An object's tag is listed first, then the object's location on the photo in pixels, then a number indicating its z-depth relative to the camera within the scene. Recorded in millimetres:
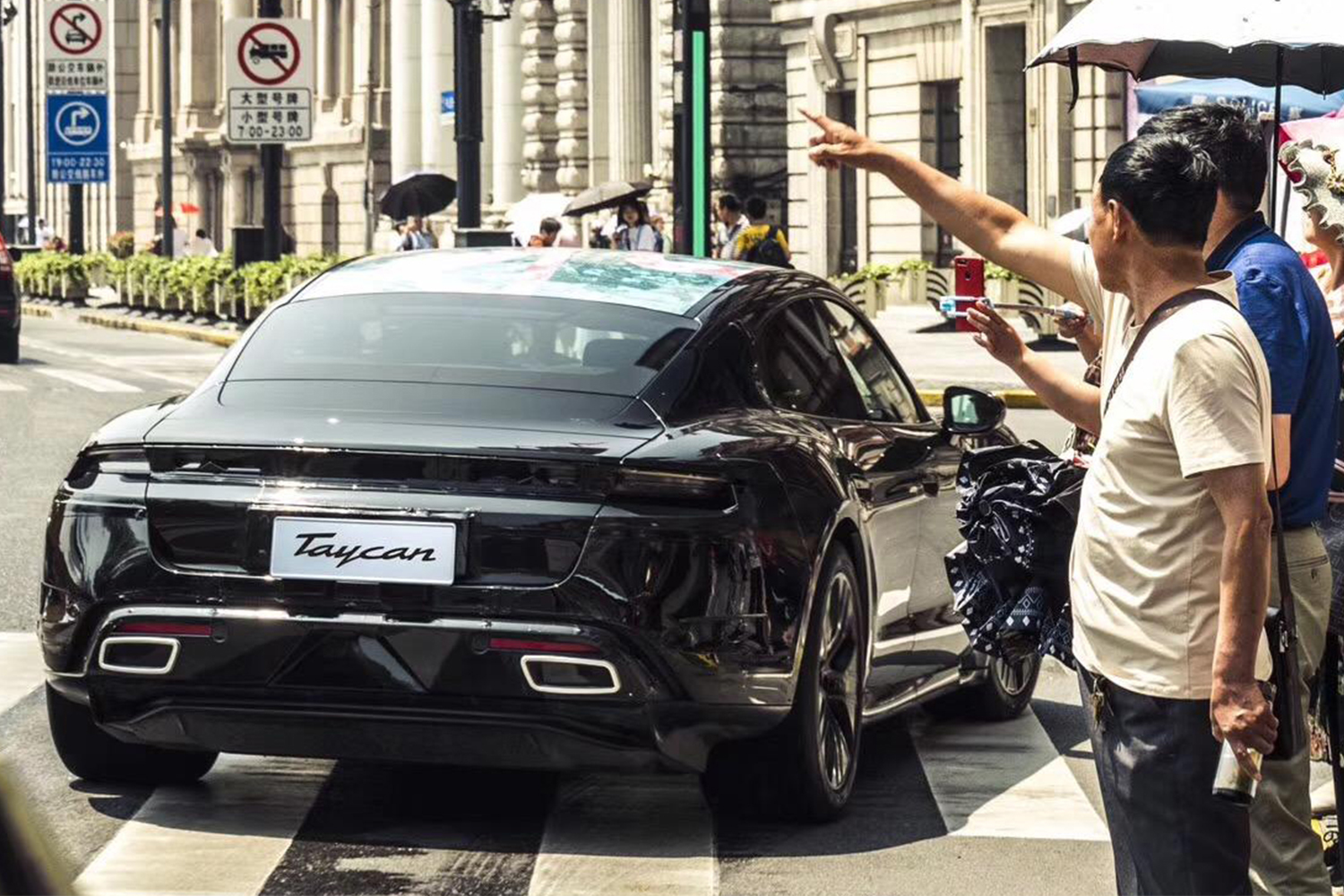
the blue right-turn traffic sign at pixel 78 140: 43219
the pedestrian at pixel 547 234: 31844
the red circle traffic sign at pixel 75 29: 42844
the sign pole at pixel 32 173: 60875
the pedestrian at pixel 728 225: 26375
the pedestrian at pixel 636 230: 28156
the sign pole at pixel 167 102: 48469
